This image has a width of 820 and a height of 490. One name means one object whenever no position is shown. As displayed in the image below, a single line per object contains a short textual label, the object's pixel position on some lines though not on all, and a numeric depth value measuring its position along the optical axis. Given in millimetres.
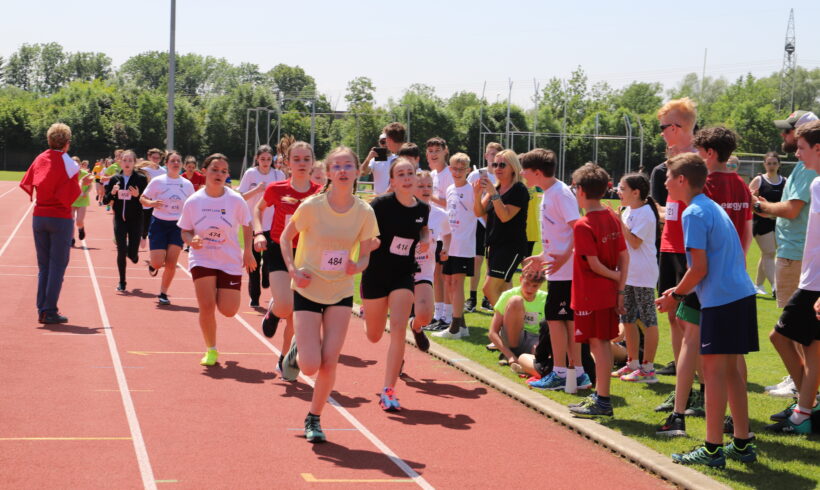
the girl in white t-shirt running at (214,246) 9188
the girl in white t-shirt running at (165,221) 13453
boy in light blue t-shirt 5805
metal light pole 27656
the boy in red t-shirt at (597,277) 7094
